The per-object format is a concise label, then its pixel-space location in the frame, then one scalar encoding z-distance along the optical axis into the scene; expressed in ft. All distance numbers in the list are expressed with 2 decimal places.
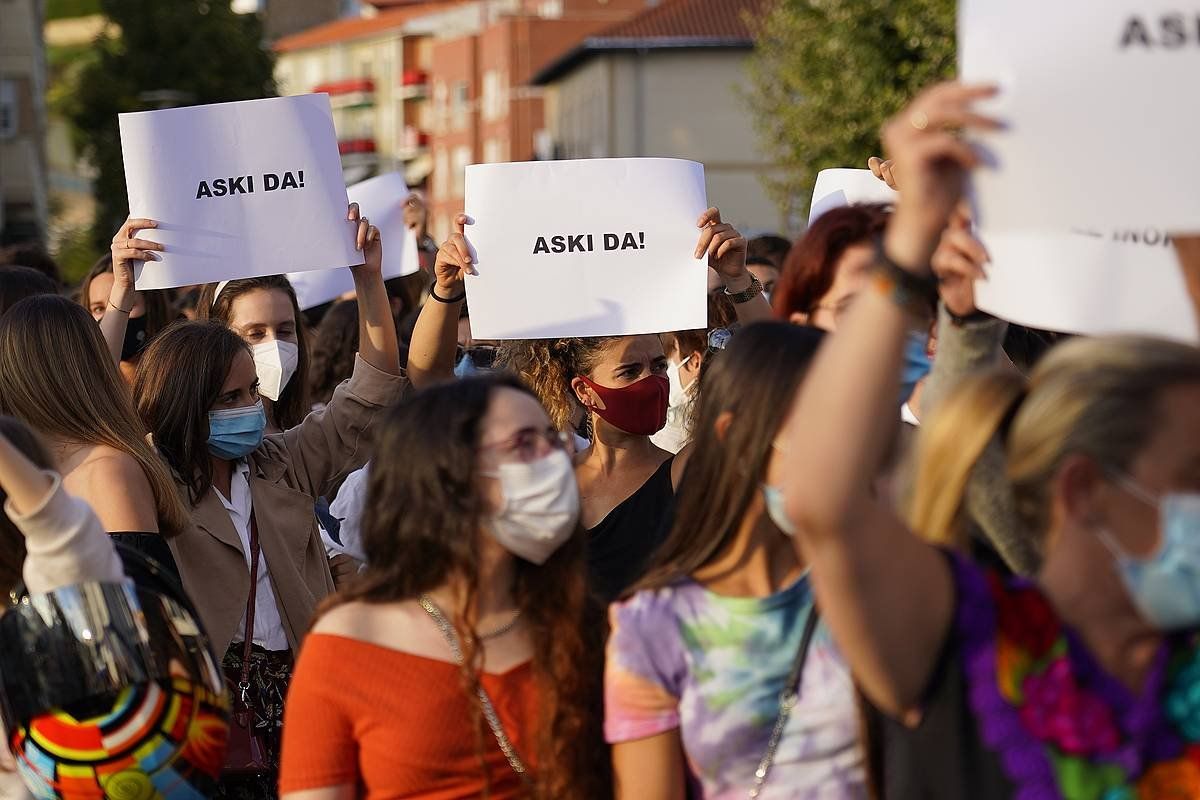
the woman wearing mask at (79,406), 16.53
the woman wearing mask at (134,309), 25.31
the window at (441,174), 310.24
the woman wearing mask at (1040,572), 9.07
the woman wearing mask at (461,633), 11.43
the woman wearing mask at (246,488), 17.54
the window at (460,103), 290.95
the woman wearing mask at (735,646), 10.89
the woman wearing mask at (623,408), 17.44
